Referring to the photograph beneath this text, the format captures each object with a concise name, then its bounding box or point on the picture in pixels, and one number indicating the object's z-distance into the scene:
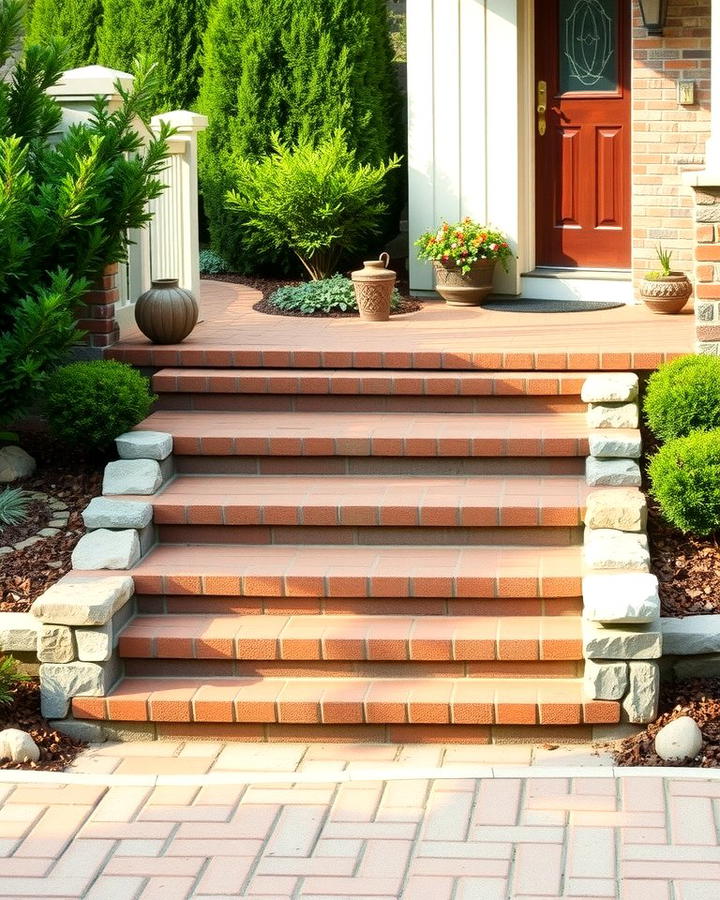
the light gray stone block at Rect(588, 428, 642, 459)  6.68
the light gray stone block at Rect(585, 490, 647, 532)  6.14
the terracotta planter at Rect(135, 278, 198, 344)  7.93
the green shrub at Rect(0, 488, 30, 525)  6.68
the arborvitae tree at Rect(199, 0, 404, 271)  10.78
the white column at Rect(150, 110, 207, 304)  8.88
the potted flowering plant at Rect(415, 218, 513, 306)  9.77
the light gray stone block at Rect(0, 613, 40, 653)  5.80
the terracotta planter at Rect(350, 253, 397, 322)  9.09
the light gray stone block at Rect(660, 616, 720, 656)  5.64
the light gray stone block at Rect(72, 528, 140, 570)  6.14
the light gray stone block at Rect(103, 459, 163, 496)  6.67
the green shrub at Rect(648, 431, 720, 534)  6.08
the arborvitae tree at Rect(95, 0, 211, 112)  12.29
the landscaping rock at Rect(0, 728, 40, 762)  5.33
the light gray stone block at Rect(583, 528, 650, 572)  5.85
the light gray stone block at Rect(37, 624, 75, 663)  5.70
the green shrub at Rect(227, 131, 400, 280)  10.15
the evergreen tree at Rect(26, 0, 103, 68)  12.84
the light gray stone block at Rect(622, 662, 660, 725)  5.48
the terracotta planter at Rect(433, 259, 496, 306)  9.84
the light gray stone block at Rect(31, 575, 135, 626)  5.67
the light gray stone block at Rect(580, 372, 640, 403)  7.06
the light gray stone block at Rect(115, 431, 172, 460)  6.86
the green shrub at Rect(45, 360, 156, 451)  6.91
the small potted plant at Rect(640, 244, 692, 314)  9.04
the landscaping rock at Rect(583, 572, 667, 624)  5.44
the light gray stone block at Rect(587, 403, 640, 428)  6.94
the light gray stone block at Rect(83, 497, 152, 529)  6.36
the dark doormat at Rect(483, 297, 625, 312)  9.55
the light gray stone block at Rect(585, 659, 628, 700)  5.48
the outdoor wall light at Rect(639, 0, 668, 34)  9.15
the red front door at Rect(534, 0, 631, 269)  9.84
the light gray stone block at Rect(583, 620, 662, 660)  5.46
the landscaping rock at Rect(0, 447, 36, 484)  7.07
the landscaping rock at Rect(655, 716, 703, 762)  5.17
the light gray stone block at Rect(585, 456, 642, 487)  6.54
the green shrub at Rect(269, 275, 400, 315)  9.62
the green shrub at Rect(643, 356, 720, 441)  6.66
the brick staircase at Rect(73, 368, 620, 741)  5.66
